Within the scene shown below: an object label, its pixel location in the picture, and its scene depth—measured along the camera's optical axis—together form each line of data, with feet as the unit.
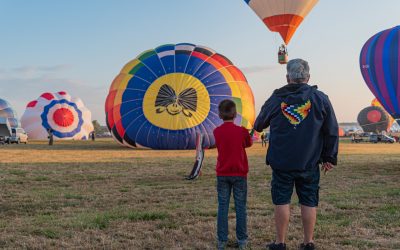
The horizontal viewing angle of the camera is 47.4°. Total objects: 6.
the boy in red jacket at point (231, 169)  12.61
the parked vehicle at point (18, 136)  107.86
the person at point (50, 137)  89.90
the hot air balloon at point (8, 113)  133.40
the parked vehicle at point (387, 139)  127.13
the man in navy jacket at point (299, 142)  11.60
